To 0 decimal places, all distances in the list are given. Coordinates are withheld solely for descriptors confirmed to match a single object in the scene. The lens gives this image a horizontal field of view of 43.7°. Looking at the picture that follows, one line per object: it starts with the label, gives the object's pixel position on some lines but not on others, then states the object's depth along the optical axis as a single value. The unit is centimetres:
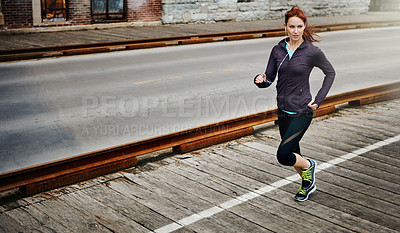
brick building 2059
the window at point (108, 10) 2338
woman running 490
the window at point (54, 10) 2173
